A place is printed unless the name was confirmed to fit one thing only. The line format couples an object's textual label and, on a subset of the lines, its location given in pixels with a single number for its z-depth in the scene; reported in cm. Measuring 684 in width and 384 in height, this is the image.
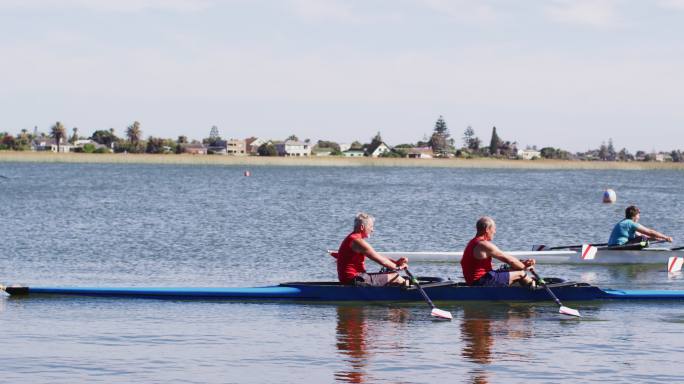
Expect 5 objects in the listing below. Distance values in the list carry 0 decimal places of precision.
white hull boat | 2508
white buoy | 6600
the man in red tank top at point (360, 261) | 1642
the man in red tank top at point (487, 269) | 1673
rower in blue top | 2438
